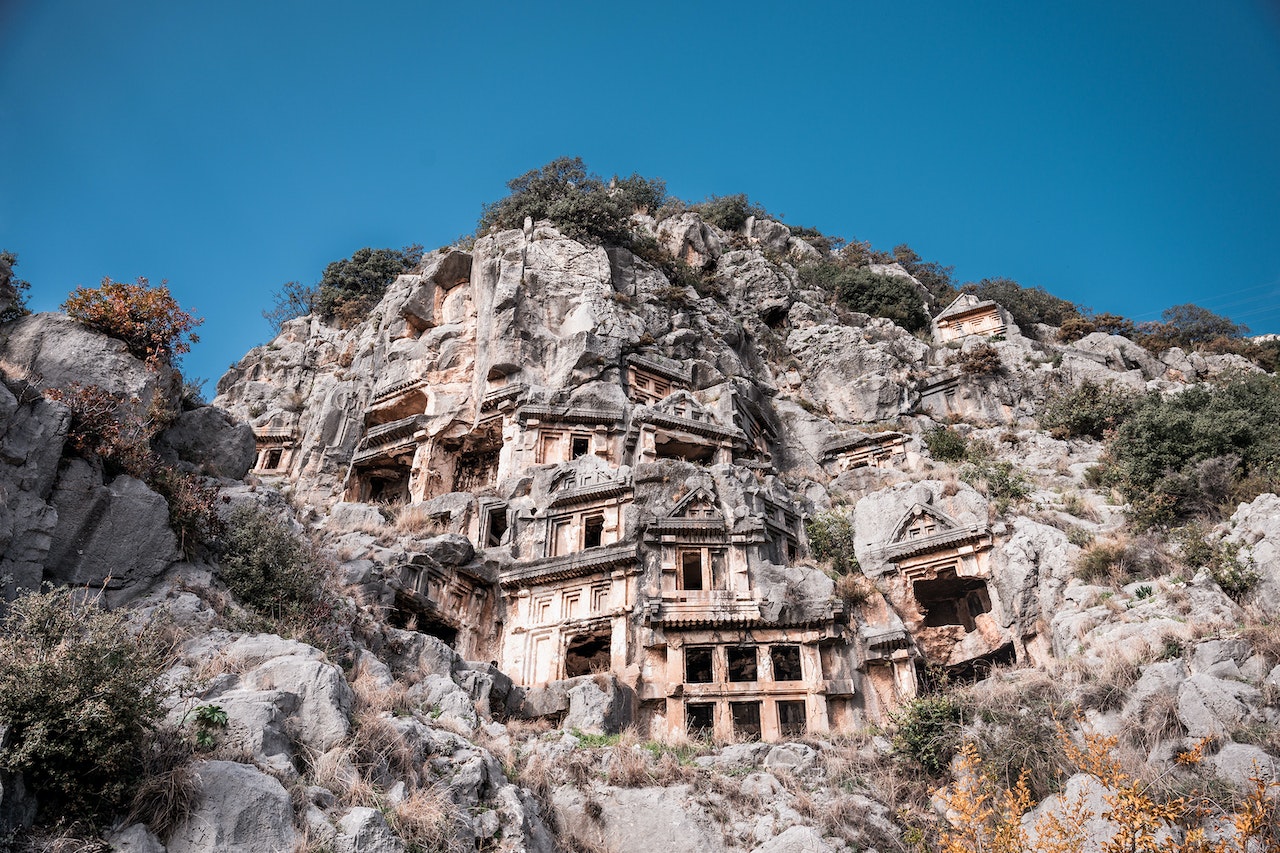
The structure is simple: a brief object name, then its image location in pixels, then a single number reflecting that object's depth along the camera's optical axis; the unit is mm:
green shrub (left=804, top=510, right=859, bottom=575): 30469
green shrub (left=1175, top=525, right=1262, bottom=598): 19641
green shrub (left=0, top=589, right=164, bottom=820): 8055
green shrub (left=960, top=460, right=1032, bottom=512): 29969
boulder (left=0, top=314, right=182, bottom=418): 15039
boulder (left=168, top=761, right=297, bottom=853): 8516
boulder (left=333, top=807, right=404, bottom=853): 9227
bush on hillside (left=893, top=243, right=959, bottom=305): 71000
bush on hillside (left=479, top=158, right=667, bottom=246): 49438
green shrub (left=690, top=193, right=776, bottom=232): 67750
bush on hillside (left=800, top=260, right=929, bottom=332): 59344
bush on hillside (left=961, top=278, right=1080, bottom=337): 61031
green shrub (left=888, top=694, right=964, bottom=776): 17594
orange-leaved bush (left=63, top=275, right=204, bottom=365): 16453
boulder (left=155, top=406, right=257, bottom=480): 17688
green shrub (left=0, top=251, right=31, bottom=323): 15945
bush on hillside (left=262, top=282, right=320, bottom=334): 65125
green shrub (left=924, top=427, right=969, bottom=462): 38938
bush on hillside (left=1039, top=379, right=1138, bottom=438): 37219
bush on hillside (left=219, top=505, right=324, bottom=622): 14883
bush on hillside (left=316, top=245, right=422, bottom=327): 60938
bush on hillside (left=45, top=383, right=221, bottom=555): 13945
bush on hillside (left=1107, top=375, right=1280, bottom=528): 24781
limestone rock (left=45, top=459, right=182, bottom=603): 12734
